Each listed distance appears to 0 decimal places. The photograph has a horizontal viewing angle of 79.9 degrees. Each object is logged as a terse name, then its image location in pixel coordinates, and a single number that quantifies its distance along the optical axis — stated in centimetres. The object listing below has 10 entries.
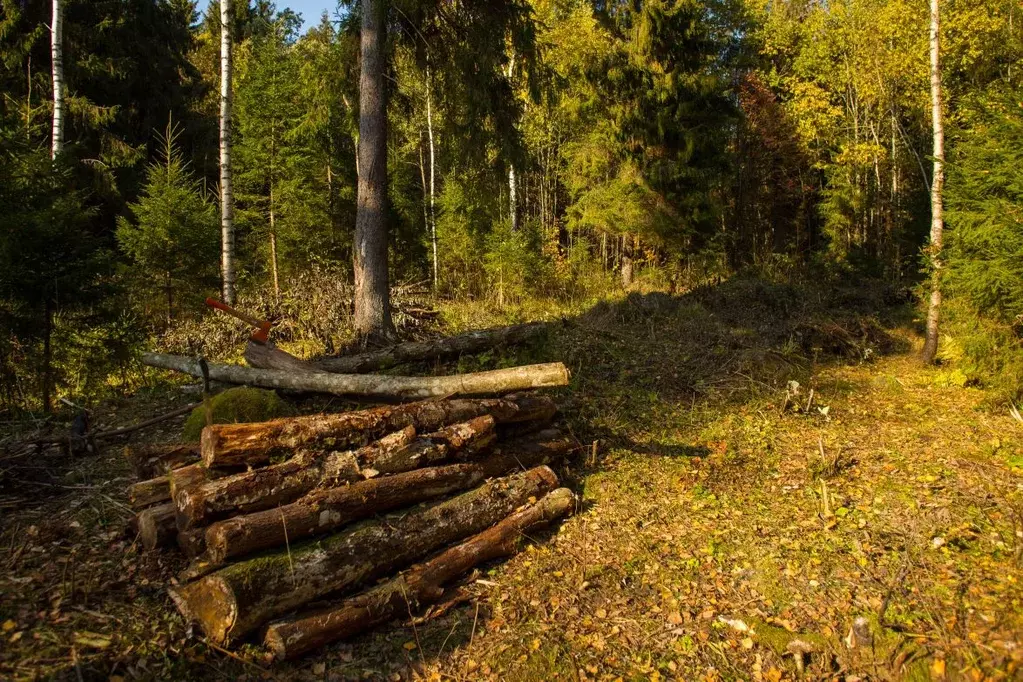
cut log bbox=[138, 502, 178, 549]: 441
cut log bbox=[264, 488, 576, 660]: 368
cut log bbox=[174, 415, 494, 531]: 413
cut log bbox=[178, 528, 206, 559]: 414
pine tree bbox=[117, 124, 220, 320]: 1155
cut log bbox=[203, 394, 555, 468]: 440
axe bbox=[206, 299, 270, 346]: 715
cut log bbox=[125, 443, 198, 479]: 502
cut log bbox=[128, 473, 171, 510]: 470
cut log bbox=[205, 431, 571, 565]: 390
